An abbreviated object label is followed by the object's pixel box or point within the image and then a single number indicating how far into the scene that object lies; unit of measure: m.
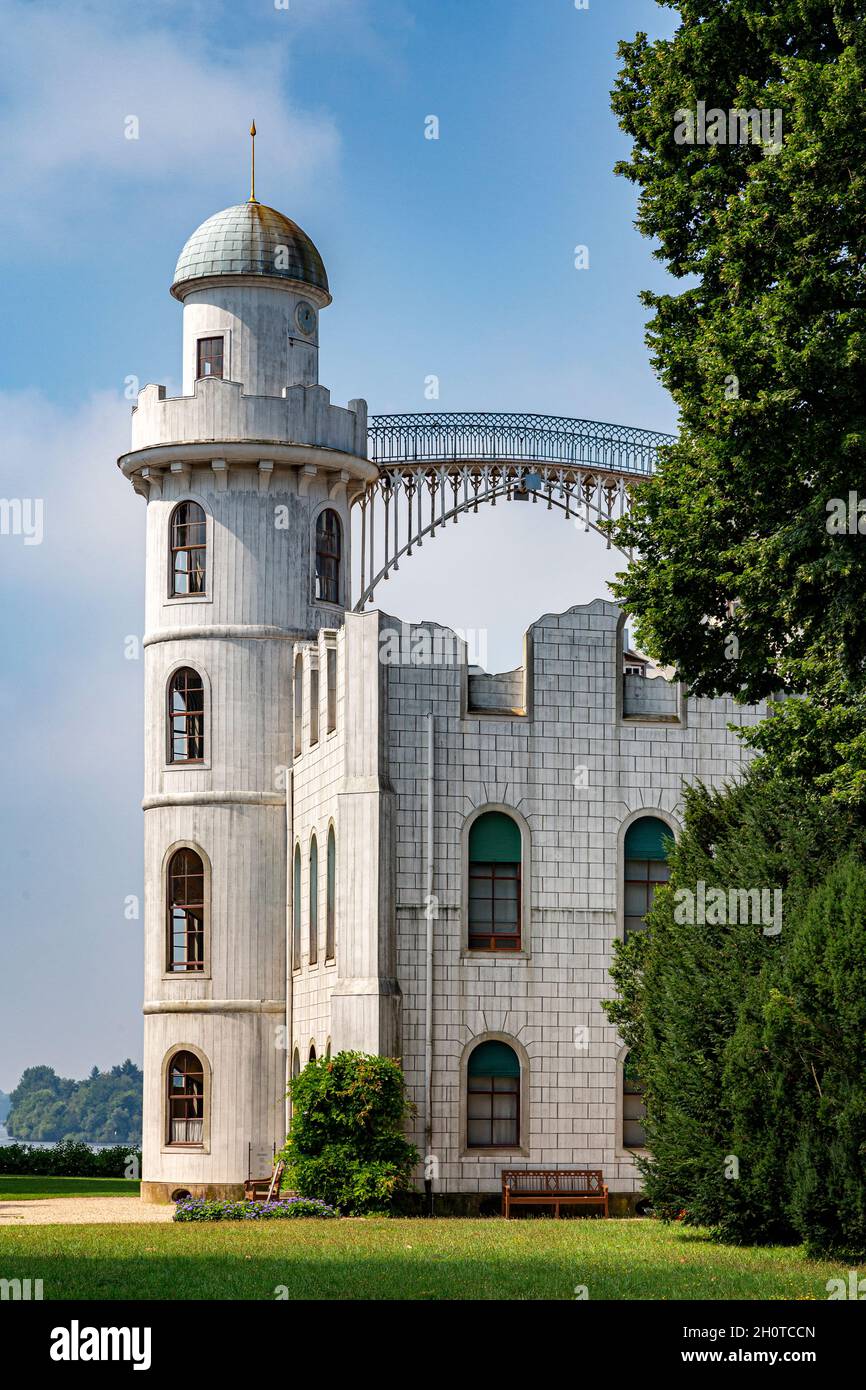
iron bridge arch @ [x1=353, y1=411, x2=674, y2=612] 46.91
